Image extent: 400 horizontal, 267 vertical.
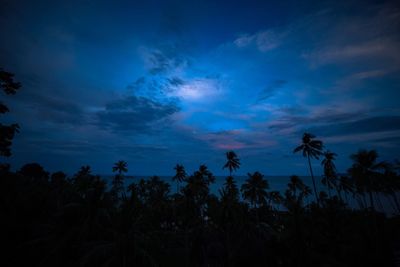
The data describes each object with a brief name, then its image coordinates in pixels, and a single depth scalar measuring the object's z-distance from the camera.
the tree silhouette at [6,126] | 14.50
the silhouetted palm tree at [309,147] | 42.50
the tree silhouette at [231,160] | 58.01
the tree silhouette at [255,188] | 51.09
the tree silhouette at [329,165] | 50.31
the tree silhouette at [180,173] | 68.86
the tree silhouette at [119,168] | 83.44
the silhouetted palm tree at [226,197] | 21.04
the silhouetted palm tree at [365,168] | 38.56
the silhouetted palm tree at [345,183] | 56.91
